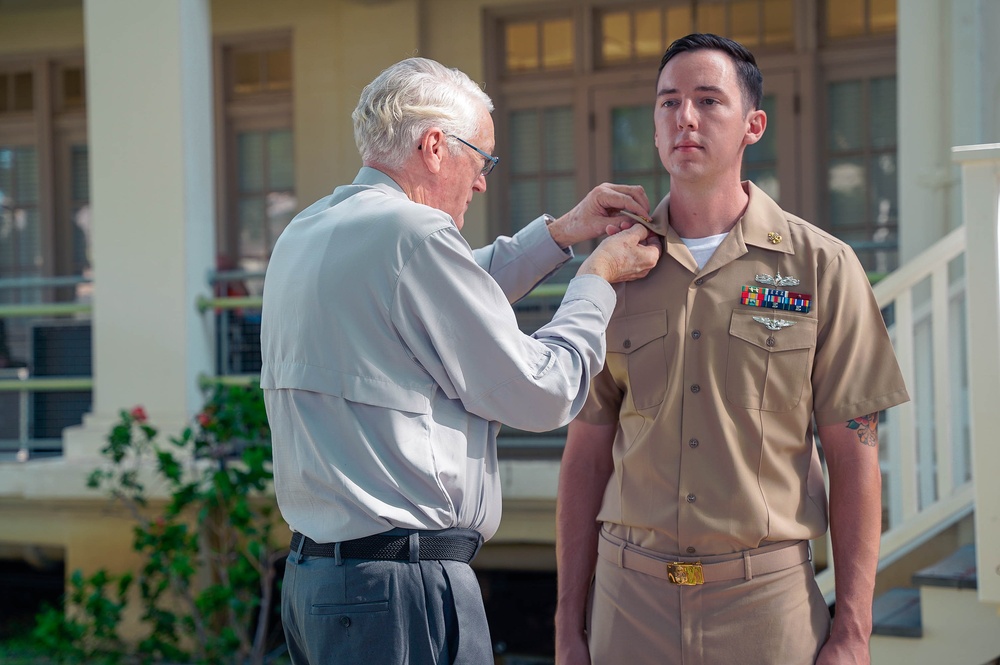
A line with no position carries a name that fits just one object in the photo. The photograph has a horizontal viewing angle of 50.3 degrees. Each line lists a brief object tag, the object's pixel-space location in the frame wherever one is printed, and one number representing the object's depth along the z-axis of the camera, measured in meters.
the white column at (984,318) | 3.40
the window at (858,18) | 7.40
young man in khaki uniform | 2.23
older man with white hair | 1.95
